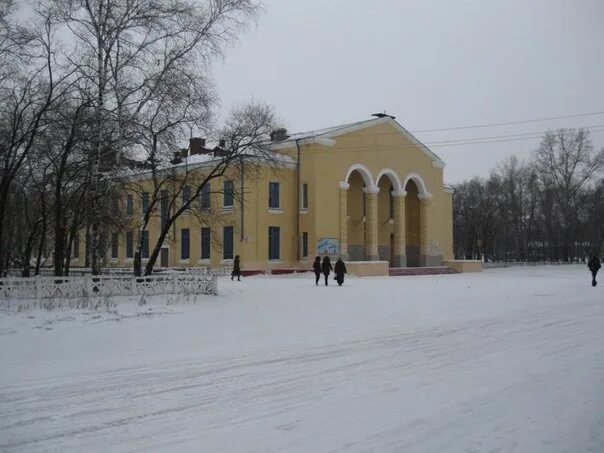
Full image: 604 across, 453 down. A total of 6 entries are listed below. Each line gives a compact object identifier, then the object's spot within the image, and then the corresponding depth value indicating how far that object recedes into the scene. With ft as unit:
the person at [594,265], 100.76
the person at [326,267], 95.35
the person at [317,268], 96.45
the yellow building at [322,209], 143.74
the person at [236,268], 108.95
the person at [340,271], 94.17
